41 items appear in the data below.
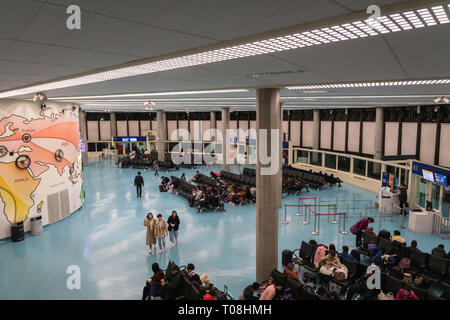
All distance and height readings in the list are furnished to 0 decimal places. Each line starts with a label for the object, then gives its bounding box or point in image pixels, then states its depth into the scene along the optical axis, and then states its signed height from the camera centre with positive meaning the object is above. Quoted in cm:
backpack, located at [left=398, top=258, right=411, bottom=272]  777 -343
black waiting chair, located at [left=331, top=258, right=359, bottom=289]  723 -355
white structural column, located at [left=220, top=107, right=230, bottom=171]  2269 -81
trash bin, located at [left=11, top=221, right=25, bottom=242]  1111 -368
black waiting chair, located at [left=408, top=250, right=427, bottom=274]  796 -352
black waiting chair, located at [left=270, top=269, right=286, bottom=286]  700 -343
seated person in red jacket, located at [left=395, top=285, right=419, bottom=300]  593 -322
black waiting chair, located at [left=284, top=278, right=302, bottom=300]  652 -342
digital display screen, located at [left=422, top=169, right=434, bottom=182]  1231 -202
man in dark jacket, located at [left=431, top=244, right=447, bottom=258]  811 -330
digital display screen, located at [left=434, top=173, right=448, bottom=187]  1137 -203
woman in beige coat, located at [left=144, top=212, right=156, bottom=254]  979 -324
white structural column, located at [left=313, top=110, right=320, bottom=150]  2803 -35
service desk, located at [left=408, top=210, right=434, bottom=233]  1181 -365
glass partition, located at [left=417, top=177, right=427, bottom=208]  1424 -303
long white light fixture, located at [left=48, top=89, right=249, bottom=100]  896 +101
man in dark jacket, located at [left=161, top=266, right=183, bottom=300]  671 -344
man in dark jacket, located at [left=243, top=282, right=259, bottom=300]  630 -336
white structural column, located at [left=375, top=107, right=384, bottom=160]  2195 -59
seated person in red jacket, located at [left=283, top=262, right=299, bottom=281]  719 -335
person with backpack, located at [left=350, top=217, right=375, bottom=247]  1027 -336
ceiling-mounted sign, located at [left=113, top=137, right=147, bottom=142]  3506 -140
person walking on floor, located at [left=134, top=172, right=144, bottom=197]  1700 -306
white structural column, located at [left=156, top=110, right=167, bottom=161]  2891 -72
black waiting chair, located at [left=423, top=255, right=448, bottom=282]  761 -354
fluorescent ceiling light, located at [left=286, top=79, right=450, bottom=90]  660 +94
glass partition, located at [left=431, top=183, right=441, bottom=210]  1329 -298
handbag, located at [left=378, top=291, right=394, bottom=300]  644 -351
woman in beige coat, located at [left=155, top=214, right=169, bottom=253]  988 -329
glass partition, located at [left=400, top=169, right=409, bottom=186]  1825 -326
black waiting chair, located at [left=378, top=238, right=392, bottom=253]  903 -347
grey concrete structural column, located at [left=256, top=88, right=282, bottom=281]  784 -176
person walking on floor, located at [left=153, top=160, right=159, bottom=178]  2623 -324
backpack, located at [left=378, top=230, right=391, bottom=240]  960 -335
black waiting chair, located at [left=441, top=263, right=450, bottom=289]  739 -369
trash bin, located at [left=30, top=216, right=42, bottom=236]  1175 -368
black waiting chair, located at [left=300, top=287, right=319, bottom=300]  621 -337
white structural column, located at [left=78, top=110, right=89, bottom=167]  2932 -69
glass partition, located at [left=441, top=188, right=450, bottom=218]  1237 -309
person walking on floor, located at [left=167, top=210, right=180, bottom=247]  1024 -323
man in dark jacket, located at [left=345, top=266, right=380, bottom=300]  686 -364
